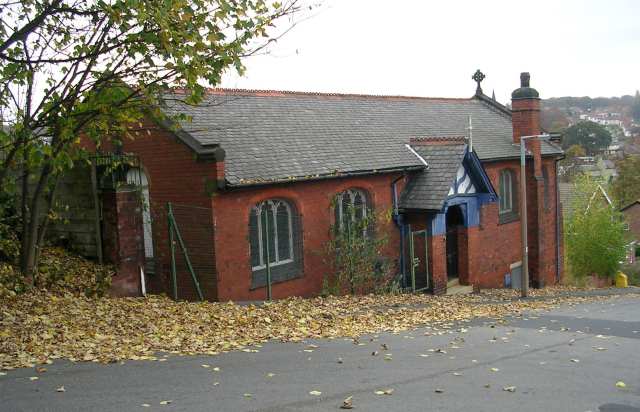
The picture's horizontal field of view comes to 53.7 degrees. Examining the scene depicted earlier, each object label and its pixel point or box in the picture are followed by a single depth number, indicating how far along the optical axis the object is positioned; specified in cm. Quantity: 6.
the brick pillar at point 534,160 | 2681
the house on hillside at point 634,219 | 5953
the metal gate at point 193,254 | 1504
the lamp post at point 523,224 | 1886
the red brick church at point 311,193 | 1517
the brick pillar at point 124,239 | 1355
